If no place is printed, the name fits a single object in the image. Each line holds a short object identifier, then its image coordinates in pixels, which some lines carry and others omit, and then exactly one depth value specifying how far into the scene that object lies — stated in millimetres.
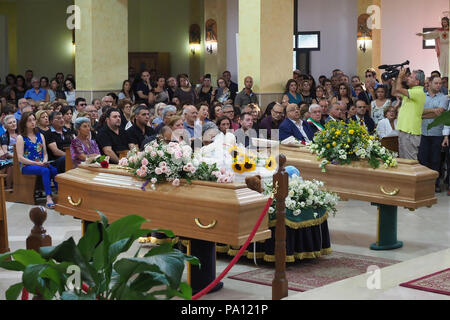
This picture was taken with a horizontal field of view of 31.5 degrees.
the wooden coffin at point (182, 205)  5930
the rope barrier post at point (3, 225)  7434
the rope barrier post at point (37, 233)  3877
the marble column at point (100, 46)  15438
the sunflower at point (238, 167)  7500
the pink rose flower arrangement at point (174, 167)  6250
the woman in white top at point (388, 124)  11719
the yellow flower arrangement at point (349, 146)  7852
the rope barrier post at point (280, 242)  5293
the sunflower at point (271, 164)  7866
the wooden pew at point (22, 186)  10344
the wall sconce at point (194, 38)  22406
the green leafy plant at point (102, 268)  3762
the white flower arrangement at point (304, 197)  7070
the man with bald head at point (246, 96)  13102
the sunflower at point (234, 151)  7566
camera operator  10961
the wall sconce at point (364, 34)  20000
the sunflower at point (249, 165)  7562
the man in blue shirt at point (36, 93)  17750
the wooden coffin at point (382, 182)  7523
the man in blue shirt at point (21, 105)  13064
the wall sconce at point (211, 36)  21059
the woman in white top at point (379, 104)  12523
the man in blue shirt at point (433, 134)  11188
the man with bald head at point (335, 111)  11117
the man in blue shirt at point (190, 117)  10297
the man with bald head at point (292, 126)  9703
